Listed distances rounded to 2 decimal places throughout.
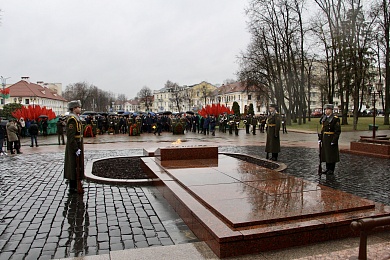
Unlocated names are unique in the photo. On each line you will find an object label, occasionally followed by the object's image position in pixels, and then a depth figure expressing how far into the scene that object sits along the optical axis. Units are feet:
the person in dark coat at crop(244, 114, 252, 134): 105.09
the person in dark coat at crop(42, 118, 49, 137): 93.70
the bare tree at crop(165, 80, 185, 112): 372.74
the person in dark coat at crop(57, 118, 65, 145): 65.98
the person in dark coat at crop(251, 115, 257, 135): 100.25
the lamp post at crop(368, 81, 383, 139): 67.35
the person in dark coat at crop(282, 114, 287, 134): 102.15
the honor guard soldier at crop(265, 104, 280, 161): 40.45
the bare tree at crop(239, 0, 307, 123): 127.85
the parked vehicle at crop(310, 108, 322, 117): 246.51
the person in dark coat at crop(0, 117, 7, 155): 50.38
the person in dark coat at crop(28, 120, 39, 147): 63.57
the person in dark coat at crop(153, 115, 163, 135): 96.92
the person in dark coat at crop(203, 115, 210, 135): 99.02
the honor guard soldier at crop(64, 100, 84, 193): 25.20
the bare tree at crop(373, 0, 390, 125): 102.29
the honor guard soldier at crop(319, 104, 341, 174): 31.42
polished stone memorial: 14.11
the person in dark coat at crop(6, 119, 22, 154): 52.60
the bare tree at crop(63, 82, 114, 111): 313.53
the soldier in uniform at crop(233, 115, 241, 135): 94.98
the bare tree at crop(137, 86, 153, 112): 418.31
